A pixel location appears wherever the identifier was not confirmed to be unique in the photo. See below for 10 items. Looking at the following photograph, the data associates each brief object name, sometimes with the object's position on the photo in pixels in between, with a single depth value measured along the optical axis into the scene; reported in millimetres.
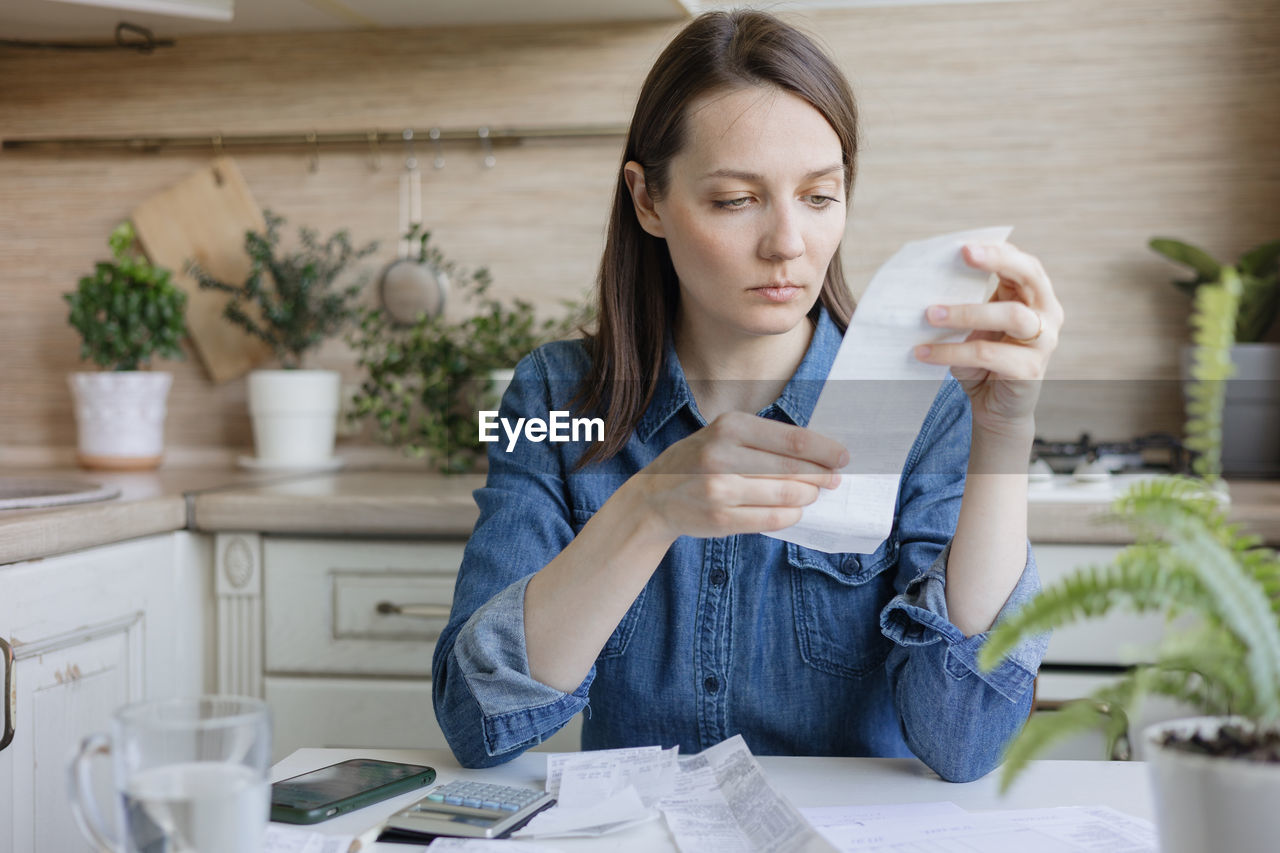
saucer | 1993
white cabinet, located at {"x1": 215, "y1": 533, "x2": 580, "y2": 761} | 1629
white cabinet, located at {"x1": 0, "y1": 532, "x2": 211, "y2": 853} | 1300
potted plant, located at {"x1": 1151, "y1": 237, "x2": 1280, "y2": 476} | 1769
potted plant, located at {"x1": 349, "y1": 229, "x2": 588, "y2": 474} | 1910
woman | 850
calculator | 709
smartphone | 734
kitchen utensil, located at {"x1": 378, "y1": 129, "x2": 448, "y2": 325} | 2055
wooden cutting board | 2143
